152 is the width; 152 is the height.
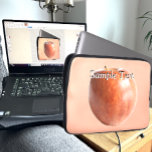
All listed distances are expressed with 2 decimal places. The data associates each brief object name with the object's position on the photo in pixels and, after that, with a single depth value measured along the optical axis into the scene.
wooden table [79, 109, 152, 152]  0.37
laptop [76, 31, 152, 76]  0.35
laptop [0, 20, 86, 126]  0.60
